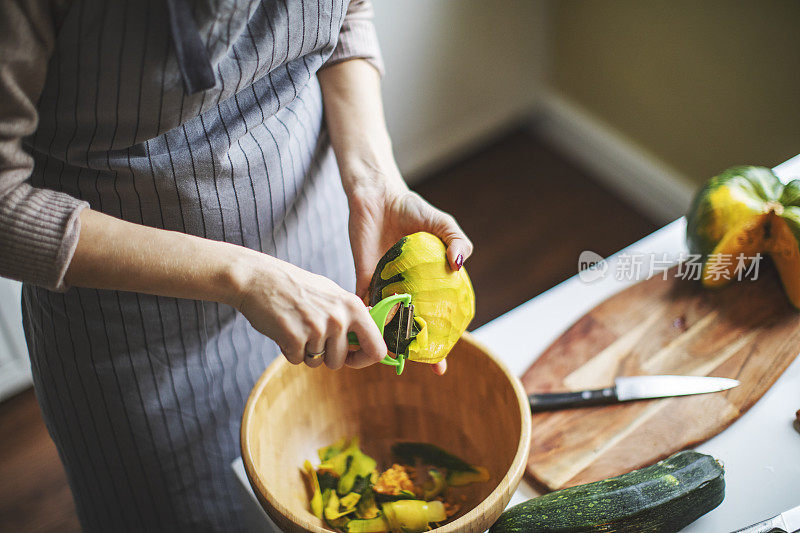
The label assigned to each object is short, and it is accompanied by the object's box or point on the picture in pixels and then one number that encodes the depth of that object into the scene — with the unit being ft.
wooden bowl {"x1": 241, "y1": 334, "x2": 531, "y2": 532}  2.75
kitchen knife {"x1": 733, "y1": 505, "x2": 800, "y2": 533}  2.69
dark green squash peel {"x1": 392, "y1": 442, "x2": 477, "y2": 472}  3.29
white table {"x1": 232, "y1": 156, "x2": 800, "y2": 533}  2.97
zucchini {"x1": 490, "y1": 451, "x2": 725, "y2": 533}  2.71
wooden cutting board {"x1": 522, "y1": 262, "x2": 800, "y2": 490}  3.18
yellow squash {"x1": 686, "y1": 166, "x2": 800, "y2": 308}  3.54
